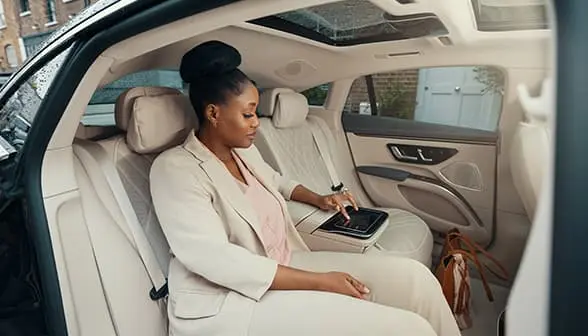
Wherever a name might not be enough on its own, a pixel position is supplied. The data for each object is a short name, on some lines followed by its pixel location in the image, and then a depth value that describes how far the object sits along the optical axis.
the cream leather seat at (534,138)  0.52
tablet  1.72
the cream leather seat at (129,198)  1.25
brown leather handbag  1.69
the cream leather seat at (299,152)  2.00
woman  1.08
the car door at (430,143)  2.01
